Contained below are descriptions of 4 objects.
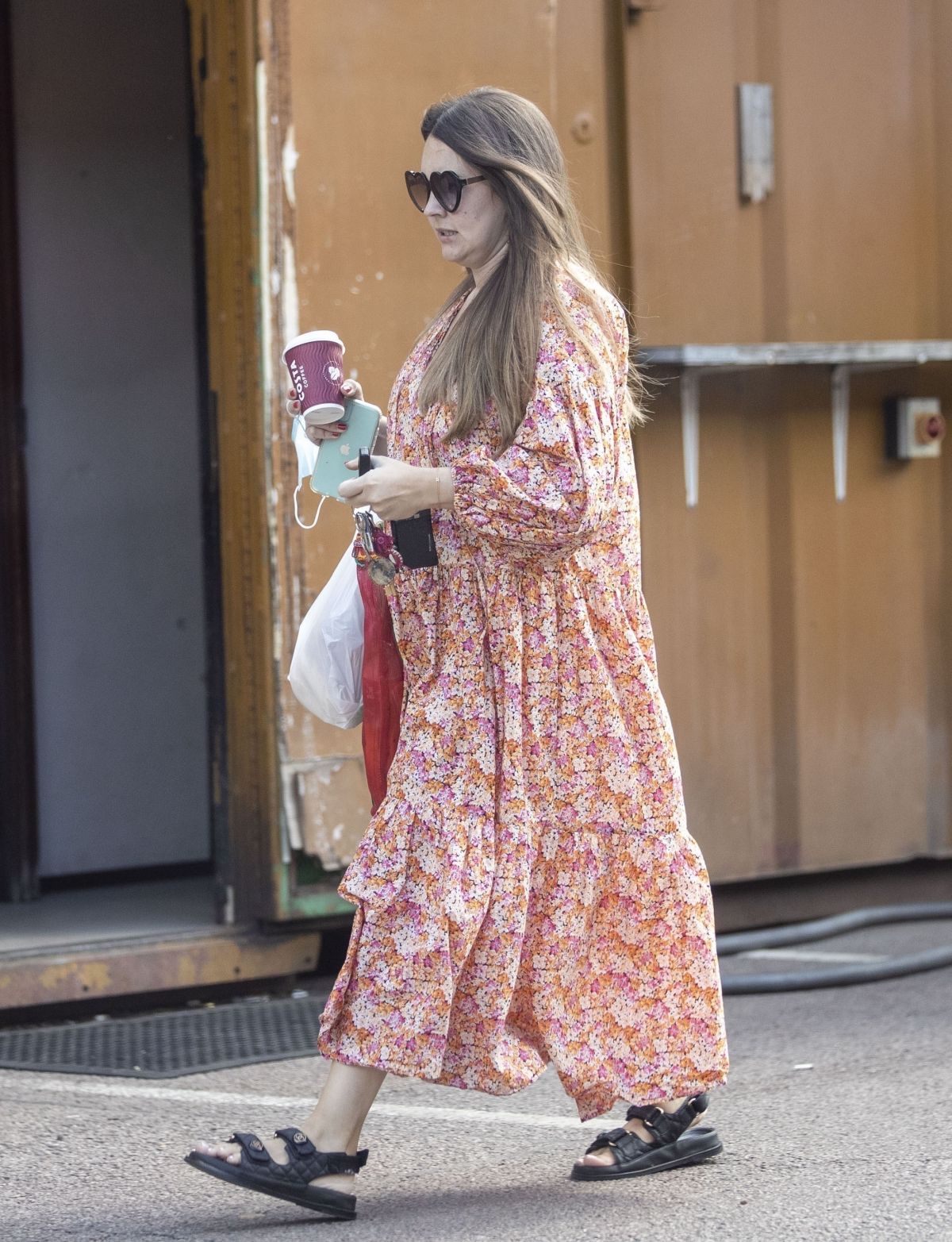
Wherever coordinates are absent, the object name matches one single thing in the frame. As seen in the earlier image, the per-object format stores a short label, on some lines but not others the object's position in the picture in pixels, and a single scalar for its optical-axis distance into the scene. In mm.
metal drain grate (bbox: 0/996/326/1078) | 8711
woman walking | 6031
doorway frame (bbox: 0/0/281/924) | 9727
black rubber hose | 9820
